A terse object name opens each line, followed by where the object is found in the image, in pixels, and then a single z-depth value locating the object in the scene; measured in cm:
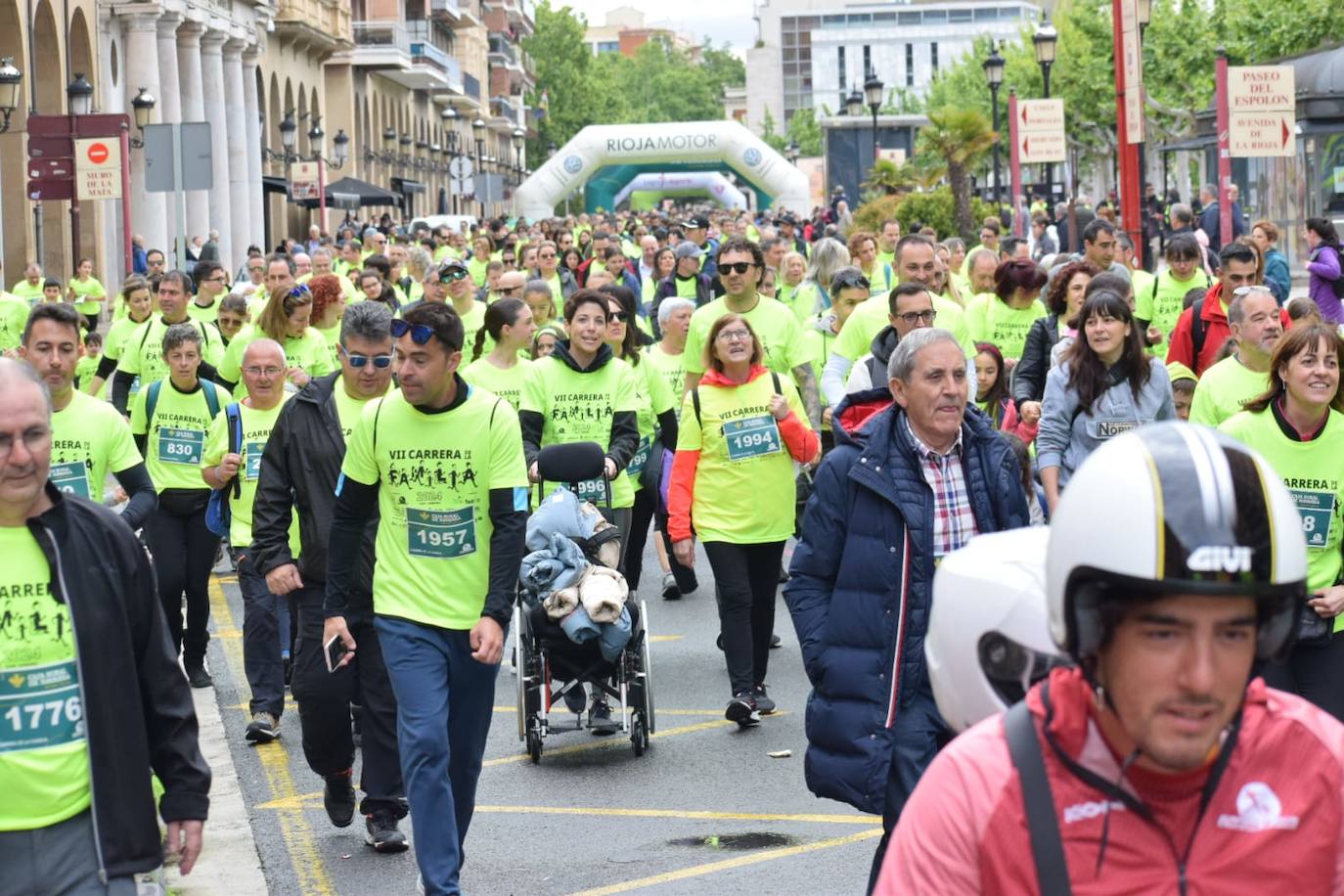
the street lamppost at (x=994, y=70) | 3575
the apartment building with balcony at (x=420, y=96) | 8100
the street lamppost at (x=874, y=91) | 4451
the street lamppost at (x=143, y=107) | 3067
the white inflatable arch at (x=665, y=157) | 7106
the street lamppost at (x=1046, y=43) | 3269
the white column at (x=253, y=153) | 5725
